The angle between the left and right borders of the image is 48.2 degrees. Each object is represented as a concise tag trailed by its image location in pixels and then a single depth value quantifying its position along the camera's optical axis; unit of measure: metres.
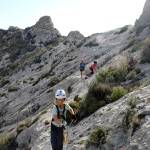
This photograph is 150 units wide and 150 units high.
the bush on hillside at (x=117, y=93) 10.47
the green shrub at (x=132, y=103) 8.43
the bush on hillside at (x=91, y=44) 29.63
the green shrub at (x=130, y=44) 21.48
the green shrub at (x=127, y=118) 7.66
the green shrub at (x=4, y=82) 31.37
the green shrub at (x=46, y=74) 25.37
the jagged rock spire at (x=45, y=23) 48.23
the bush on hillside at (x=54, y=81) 21.67
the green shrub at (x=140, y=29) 25.02
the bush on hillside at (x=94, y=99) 10.57
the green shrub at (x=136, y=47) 17.75
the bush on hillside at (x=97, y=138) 7.73
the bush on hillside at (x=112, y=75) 12.79
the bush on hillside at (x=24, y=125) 13.11
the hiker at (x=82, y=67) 19.02
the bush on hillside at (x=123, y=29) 31.33
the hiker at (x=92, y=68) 18.80
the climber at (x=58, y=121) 6.53
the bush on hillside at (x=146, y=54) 13.96
